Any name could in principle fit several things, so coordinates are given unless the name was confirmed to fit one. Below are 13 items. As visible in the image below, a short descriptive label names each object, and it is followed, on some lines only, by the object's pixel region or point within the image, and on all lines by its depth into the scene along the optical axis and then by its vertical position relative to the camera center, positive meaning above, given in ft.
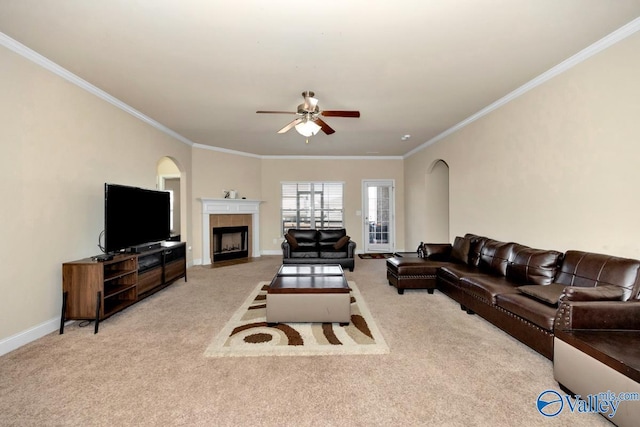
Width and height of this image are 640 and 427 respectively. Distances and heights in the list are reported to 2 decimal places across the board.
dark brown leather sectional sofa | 7.23 -2.35
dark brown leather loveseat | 19.22 -2.72
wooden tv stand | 9.85 -2.73
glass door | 27.30 -0.34
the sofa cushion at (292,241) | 19.63 -1.93
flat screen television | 10.82 -0.11
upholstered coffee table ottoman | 10.03 -3.25
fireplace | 21.86 -0.36
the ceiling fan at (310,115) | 11.27 +4.07
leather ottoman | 13.88 -3.11
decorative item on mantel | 23.46 +1.67
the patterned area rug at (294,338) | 8.36 -4.08
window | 26.94 +0.83
